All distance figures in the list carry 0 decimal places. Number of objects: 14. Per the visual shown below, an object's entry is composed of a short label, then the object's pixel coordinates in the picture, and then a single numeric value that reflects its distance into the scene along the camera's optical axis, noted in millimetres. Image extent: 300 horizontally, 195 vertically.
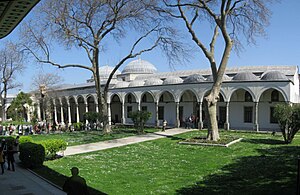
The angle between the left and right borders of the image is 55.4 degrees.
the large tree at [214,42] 17891
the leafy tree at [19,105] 50656
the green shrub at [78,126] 33781
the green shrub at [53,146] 13995
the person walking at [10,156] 12183
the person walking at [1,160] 11654
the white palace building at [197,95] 25750
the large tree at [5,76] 43906
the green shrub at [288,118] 16641
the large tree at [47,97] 40656
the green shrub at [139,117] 24922
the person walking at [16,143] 15284
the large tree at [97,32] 22766
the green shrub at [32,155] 12609
